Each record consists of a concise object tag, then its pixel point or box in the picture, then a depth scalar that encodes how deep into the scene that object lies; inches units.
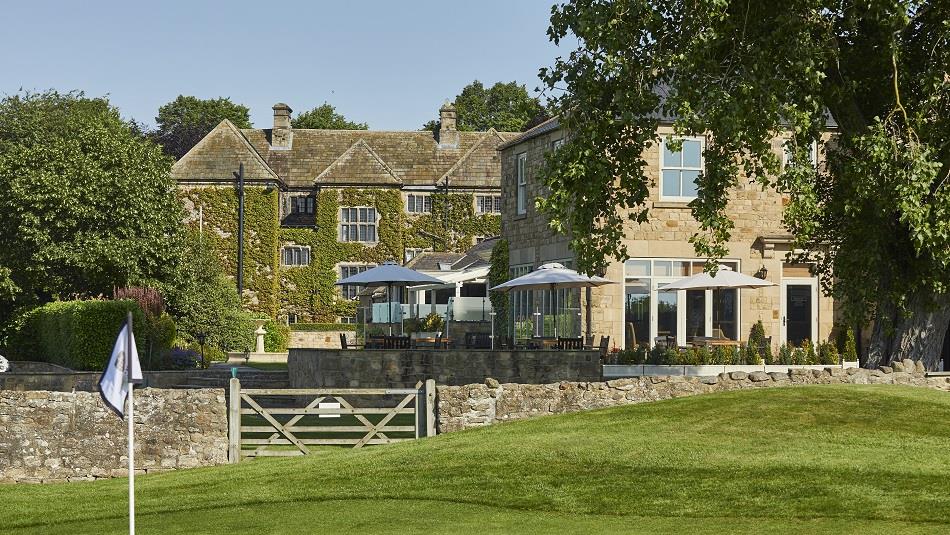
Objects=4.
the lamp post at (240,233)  2342.5
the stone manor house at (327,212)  2581.2
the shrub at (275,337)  2460.6
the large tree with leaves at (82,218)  1803.6
